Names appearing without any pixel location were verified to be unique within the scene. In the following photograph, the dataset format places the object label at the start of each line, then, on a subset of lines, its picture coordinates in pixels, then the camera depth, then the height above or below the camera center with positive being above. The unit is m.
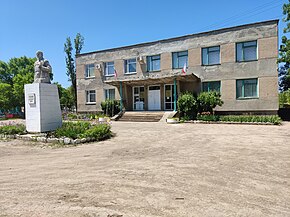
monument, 10.02 +0.09
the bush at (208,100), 15.14 +0.16
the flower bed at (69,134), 8.36 -1.35
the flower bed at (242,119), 13.36 -1.19
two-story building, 15.84 +3.06
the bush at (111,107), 20.28 -0.39
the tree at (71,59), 30.81 +6.81
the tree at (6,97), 29.73 +1.03
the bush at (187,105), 15.61 -0.20
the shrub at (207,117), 14.93 -1.12
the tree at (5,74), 40.66 +6.05
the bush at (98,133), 8.49 -1.27
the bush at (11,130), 9.95 -1.29
